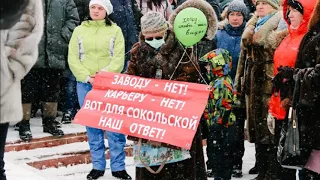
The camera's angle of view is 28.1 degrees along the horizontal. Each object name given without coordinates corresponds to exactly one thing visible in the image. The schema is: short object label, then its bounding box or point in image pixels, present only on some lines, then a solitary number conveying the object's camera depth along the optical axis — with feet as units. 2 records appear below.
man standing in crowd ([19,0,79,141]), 26.68
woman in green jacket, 22.25
